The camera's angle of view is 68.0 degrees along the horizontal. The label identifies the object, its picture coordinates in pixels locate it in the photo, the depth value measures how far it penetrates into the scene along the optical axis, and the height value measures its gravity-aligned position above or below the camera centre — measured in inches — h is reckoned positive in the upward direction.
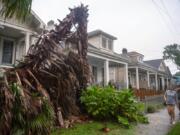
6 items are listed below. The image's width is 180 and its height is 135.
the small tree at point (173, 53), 1192.4 +253.5
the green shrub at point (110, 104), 194.6 -35.7
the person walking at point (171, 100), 232.2 -35.1
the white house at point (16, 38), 310.3 +104.2
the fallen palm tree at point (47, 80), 124.3 -0.8
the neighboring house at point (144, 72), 629.9 +50.3
